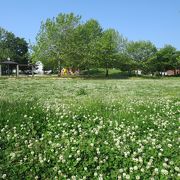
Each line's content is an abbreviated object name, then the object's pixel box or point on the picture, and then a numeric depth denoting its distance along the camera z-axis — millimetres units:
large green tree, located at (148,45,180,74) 57724
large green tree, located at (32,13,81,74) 35557
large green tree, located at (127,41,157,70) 51063
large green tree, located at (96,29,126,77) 38762
